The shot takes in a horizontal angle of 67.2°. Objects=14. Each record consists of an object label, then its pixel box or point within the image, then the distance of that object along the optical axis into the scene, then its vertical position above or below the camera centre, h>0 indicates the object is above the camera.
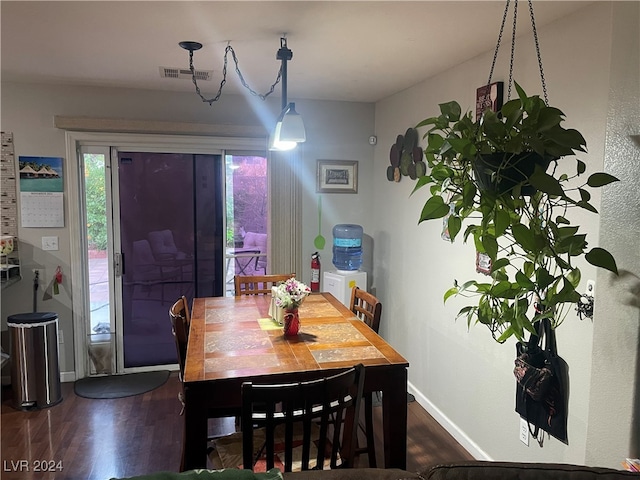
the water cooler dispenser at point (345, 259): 4.18 -0.47
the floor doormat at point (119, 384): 3.75 -1.45
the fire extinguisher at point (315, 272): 4.33 -0.58
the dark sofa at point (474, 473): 1.17 -0.65
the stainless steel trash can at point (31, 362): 3.47 -1.13
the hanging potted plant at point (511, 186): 1.19 +0.06
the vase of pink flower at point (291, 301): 2.46 -0.49
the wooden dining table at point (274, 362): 1.88 -0.67
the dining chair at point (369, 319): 2.55 -0.67
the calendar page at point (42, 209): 3.77 -0.02
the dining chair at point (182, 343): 2.33 -0.70
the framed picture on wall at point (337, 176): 4.38 +0.28
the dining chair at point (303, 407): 1.62 -0.71
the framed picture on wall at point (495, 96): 2.62 +0.62
